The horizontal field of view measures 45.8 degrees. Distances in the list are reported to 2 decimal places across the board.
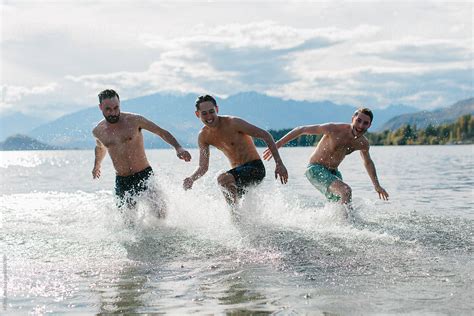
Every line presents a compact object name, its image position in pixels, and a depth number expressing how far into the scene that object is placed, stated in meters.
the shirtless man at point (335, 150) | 10.30
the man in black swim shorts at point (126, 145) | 9.68
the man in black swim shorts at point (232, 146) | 9.23
